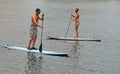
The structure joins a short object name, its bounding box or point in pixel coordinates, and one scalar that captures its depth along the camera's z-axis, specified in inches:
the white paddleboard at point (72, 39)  1231.3
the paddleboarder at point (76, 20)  1236.7
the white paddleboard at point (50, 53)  954.8
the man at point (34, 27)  967.6
